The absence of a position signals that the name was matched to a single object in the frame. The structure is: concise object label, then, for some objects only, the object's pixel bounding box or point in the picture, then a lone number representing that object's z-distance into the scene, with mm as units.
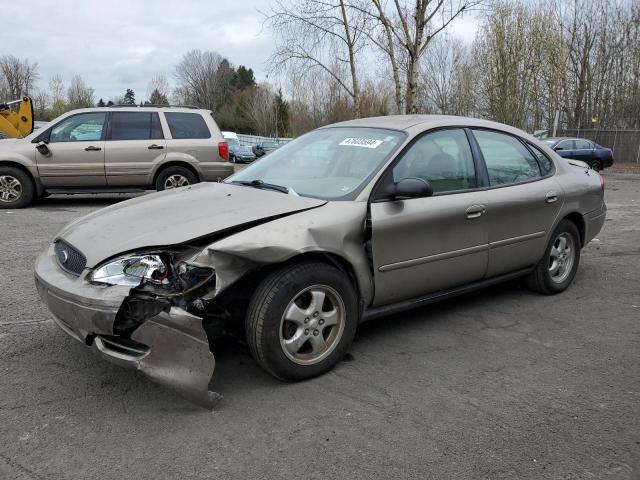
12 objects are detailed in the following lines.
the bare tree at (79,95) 64906
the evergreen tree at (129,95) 61744
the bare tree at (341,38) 17797
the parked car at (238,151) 34681
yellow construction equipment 13523
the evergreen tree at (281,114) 57969
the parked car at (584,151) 22297
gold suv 9375
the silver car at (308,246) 2814
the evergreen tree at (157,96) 69438
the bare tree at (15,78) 60062
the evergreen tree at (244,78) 78312
